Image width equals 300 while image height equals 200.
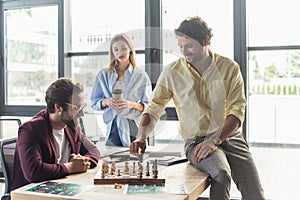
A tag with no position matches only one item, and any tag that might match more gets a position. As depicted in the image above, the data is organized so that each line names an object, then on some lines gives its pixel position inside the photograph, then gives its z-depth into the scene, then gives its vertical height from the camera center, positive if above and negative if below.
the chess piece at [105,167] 1.54 -0.29
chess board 1.46 -0.33
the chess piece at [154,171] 1.50 -0.30
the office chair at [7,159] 1.81 -0.31
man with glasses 1.55 -0.21
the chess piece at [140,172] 1.50 -0.31
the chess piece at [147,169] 1.51 -0.30
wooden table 1.29 -0.34
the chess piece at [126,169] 1.56 -0.31
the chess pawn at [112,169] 1.55 -0.31
